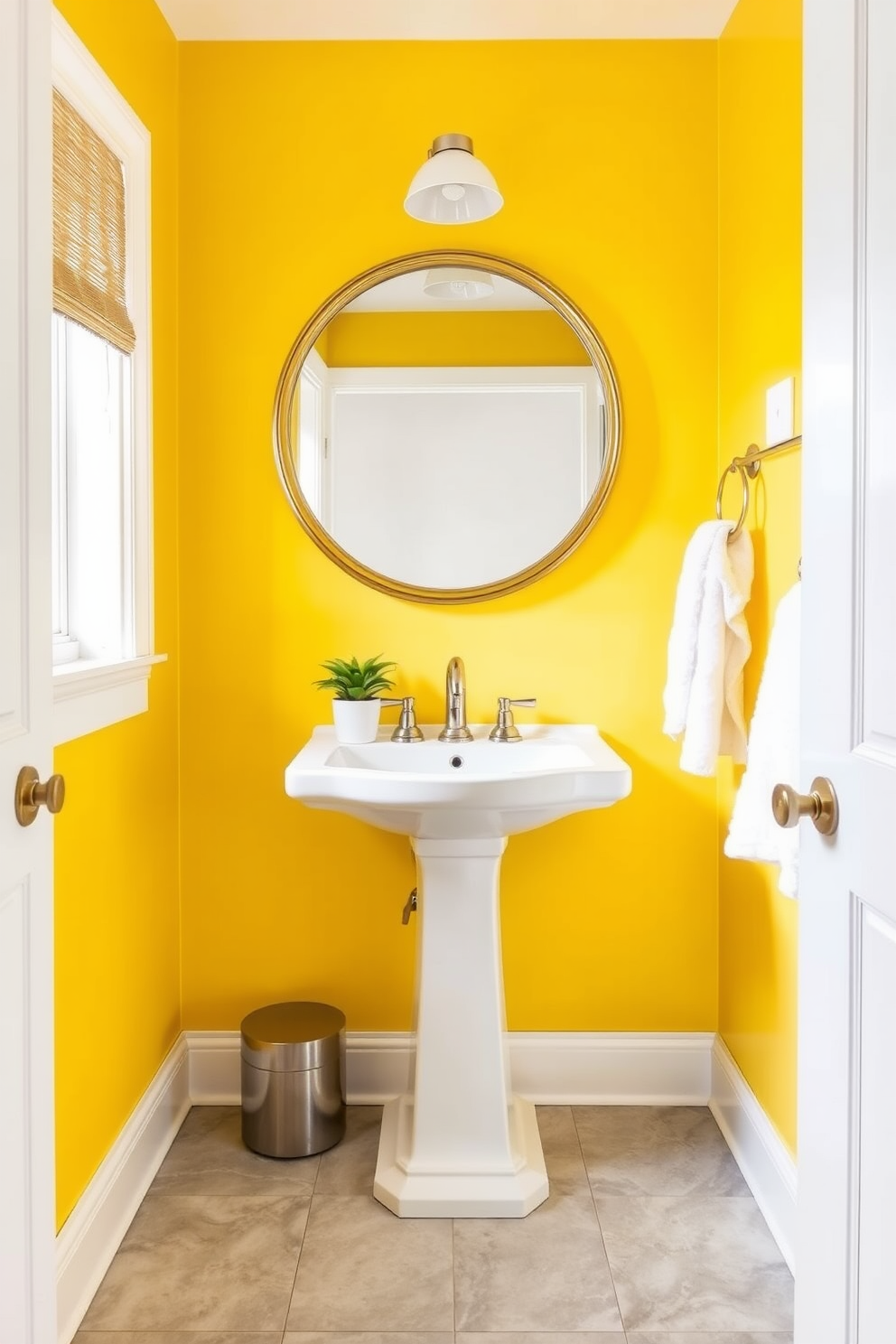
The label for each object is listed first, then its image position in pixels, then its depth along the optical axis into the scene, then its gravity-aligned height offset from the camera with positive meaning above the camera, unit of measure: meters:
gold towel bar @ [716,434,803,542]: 1.95 +0.37
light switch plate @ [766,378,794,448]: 1.82 +0.44
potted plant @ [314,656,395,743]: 2.16 -0.09
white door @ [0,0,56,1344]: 1.02 -0.01
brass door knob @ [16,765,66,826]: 1.05 -0.14
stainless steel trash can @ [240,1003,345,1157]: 2.09 -0.89
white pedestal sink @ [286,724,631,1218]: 1.85 -0.69
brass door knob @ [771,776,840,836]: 1.01 -0.15
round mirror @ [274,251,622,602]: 2.27 +0.53
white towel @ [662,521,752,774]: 1.96 +0.01
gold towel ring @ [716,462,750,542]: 1.96 +0.32
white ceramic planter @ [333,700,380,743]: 2.16 -0.14
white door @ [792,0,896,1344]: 0.90 -0.02
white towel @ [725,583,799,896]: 1.59 -0.15
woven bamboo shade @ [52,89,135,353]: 1.69 +0.75
